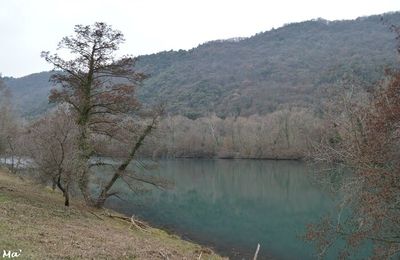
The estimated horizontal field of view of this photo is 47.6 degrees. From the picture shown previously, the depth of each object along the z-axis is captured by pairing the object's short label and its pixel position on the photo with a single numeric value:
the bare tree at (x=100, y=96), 24.06
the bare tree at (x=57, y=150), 21.34
